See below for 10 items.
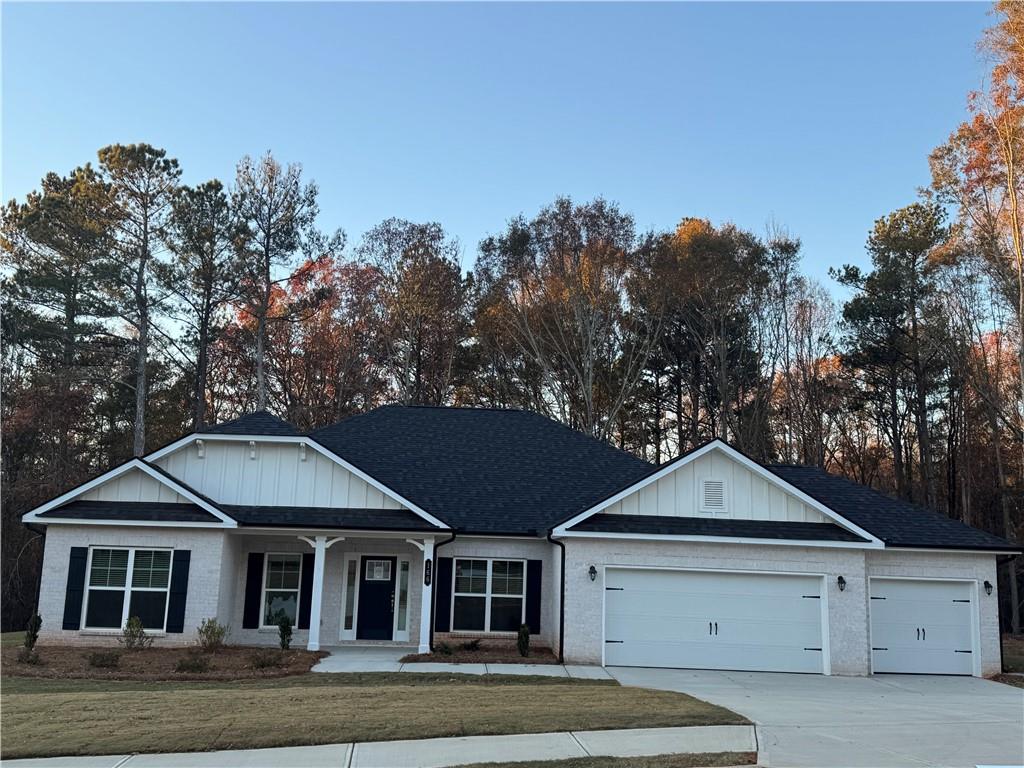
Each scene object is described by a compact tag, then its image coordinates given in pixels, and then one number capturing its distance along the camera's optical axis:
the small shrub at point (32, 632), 15.32
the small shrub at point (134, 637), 15.91
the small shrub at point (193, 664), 14.09
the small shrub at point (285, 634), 16.58
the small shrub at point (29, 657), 14.38
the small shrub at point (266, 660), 14.48
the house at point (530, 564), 16.39
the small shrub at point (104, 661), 14.24
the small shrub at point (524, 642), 16.89
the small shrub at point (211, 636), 15.95
